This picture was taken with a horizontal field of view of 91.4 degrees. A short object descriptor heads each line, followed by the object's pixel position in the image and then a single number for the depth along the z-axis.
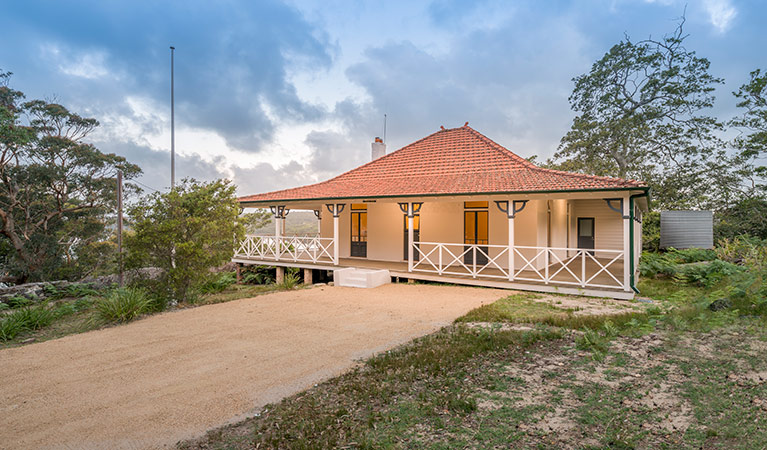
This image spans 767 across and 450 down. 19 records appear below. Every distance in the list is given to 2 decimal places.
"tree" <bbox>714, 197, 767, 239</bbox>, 20.78
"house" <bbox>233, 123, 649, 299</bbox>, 10.56
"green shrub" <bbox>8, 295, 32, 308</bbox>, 11.19
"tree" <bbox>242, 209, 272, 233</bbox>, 33.72
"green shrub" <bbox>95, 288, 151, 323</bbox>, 7.94
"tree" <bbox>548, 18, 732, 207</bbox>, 24.12
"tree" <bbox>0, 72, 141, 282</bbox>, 19.05
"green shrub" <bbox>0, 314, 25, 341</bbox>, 7.01
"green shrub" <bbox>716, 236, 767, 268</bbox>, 11.79
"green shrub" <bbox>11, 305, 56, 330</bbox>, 7.59
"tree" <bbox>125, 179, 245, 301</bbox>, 9.10
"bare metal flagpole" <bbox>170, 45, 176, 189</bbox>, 22.92
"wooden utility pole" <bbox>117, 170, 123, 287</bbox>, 9.22
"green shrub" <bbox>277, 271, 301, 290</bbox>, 12.13
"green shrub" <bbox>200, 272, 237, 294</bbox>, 11.80
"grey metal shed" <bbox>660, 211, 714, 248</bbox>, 18.36
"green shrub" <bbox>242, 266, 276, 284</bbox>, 15.65
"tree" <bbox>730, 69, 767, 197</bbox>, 21.06
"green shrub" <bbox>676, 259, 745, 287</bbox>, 10.91
